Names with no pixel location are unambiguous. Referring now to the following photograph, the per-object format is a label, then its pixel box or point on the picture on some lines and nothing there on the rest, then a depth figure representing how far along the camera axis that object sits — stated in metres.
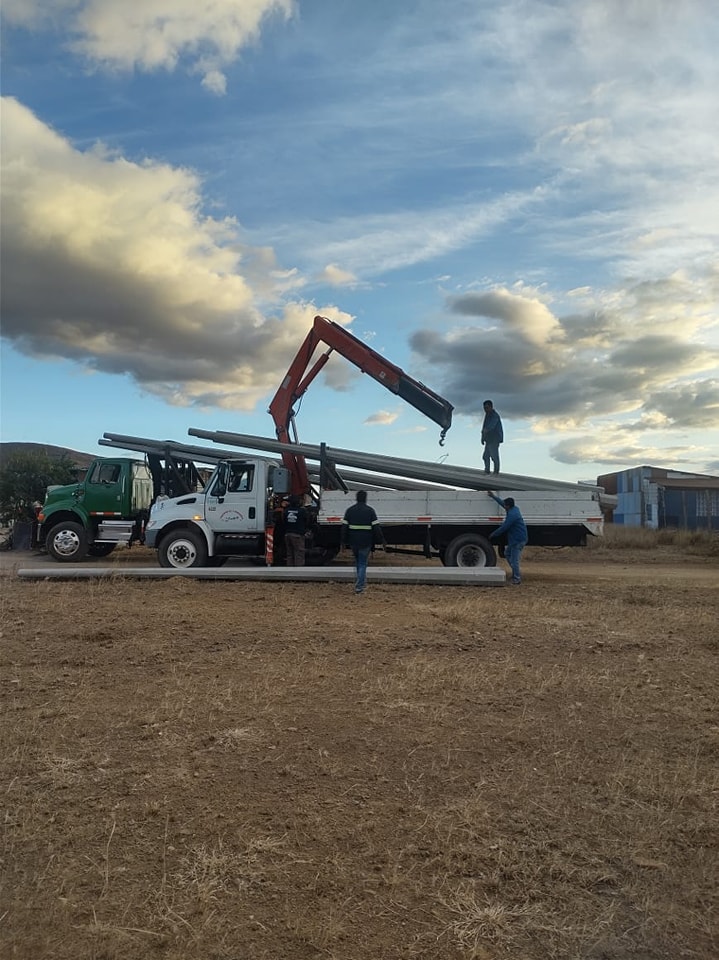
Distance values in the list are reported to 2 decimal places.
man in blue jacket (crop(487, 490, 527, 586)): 13.80
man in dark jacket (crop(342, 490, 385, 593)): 12.59
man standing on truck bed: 16.05
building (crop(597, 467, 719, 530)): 34.09
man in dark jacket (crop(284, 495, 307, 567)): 14.99
